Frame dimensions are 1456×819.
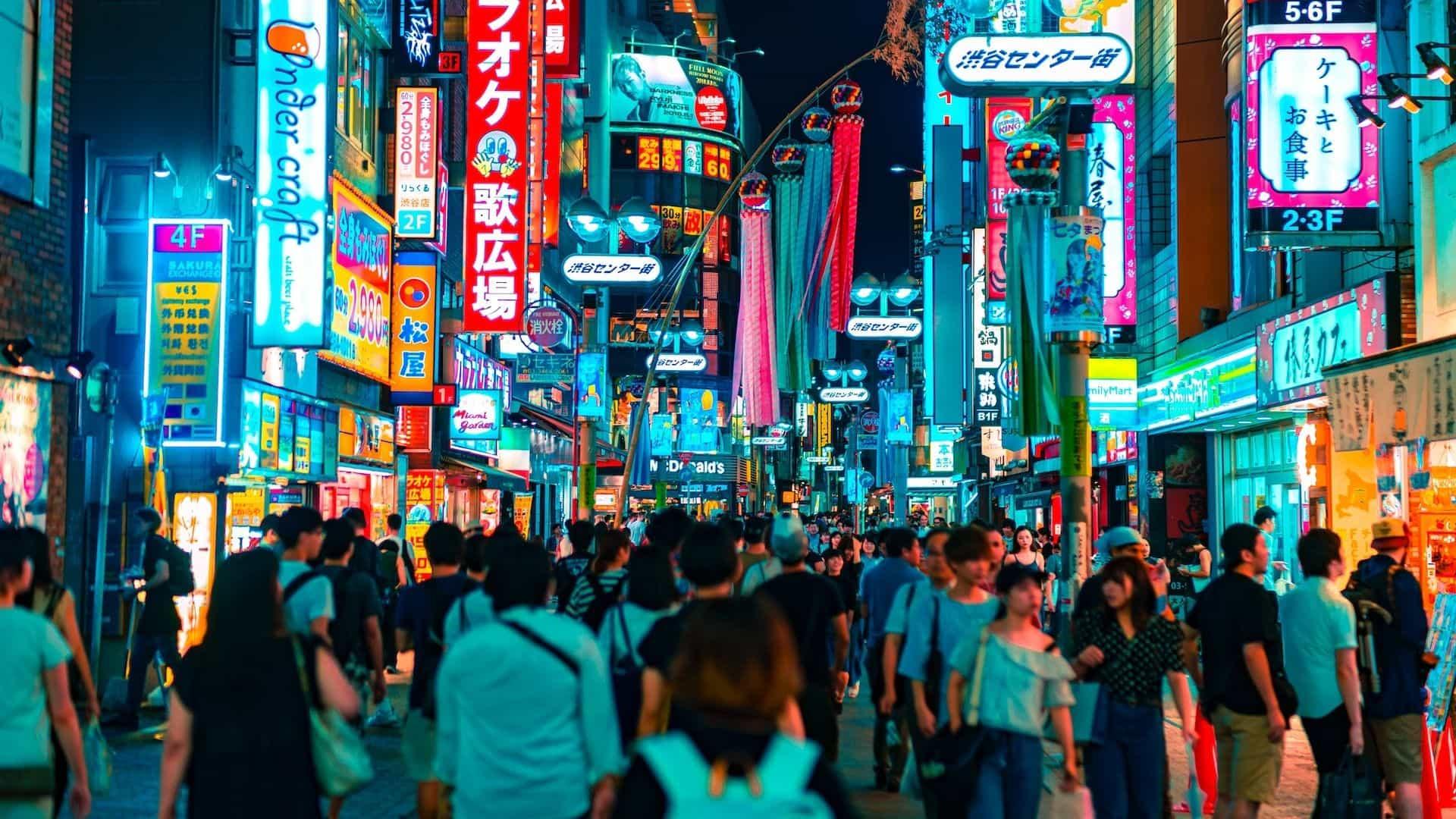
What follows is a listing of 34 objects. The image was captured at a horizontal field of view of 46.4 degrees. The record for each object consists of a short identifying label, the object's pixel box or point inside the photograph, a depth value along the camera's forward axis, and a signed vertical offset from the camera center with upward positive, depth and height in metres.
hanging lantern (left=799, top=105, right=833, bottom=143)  29.34 +6.56
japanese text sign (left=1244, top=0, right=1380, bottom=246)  17.53 +3.85
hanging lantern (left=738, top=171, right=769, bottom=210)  33.44 +6.18
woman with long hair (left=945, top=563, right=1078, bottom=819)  7.57 -0.88
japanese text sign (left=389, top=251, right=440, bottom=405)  27.81 +2.98
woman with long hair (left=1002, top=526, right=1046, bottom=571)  18.98 -0.53
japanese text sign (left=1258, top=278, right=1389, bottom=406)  17.78 +1.88
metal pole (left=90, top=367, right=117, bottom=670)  14.71 -0.57
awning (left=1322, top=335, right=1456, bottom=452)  14.91 +1.04
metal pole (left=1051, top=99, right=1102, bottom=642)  14.80 +0.46
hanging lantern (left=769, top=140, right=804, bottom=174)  30.33 +6.19
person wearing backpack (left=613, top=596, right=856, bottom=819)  3.81 -0.55
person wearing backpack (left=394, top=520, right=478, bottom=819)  8.61 -0.66
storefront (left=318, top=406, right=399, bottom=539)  26.91 +0.48
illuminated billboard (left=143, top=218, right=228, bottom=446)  18.42 +2.06
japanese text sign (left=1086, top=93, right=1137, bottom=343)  27.80 +5.08
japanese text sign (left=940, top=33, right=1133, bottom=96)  19.08 +5.04
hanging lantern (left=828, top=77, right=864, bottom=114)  29.98 +7.22
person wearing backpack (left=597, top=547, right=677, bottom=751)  7.48 -0.53
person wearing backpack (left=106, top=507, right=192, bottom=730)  15.64 -1.16
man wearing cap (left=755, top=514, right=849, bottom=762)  9.73 -0.65
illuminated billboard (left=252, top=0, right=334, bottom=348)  19.94 +3.81
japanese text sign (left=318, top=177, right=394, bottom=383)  23.83 +3.18
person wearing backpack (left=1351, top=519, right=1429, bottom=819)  9.59 -1.06
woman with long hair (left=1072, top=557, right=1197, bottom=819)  8.48 -0.91
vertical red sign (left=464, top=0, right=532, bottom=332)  29.30 +5.59
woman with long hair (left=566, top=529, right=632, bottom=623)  9.62 -0.47
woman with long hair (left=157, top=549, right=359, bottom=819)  5.62 -0.71
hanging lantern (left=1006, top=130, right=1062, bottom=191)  15.78 +3.22
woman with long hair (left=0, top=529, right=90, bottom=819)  6.43 -0.83
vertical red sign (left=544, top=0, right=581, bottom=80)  35.12 +9.66
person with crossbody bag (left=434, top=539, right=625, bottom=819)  5.56 -0.72
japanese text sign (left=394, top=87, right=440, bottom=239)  28.00 +5.65
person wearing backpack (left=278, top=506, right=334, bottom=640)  8.55 -0.41
